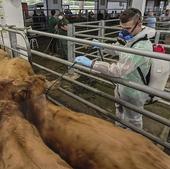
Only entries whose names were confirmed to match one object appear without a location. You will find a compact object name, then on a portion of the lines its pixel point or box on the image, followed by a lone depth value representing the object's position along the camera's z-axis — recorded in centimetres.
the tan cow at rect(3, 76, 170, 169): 98
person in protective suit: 172
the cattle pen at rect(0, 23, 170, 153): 152
